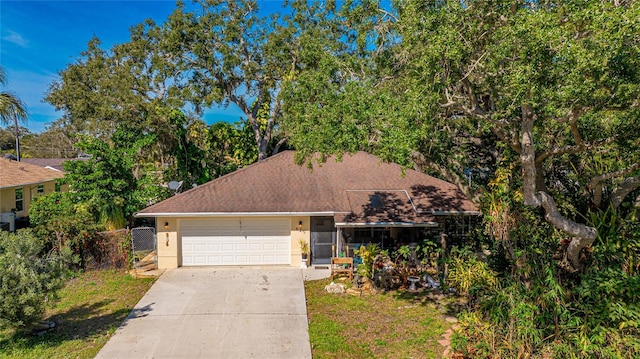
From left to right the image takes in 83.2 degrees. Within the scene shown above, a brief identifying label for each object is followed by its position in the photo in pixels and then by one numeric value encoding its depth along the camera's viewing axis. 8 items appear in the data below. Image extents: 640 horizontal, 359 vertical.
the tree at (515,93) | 6.45
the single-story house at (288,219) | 14.13
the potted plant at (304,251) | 14.61
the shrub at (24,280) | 7.84
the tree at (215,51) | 24.06
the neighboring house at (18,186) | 18.55
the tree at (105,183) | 15.48
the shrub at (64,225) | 13.68
